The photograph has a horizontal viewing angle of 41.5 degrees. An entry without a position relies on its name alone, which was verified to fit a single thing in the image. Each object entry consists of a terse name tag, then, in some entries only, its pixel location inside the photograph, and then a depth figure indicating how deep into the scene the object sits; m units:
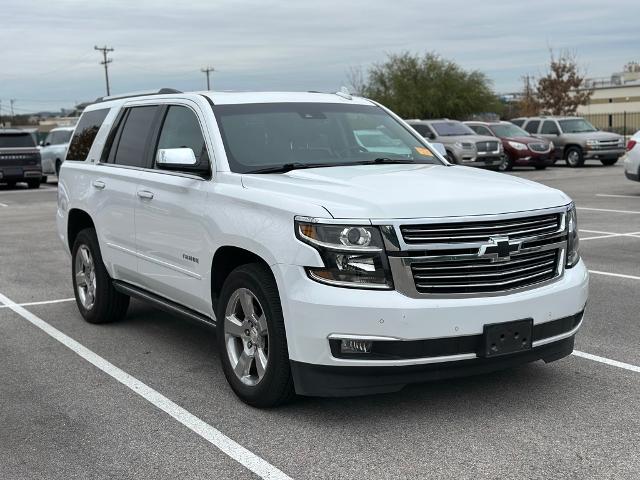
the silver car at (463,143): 26.20
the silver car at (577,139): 28.73
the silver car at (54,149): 28.31
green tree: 52.50
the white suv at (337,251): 4.30
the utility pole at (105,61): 83.56
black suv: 26.34
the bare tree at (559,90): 56.59
